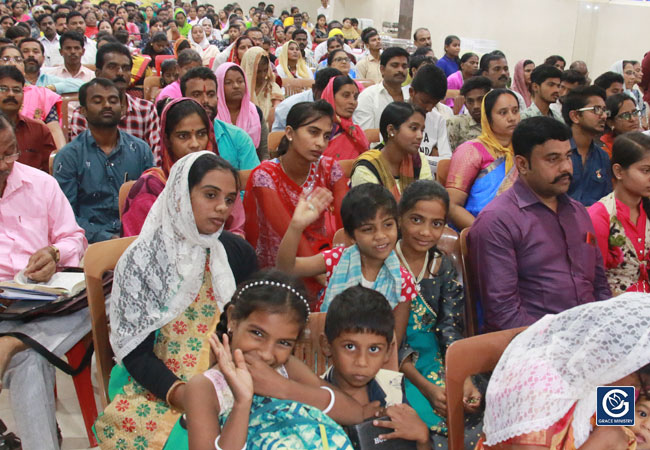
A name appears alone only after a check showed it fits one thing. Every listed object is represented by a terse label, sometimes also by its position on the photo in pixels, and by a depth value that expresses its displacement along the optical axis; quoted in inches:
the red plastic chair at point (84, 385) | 85.0
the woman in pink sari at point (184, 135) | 107.7
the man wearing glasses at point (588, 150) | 133.9
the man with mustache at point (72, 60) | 227.0
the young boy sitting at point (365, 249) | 81.2
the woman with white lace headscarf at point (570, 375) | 51.8
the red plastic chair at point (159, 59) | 295.4
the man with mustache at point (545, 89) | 175.6
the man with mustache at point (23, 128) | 139.3
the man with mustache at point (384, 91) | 179.8
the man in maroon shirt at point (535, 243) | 83.4
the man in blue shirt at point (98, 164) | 118.3
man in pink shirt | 77.1
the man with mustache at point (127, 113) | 148.9
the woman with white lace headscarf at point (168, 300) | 70.3
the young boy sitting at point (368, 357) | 66.5
